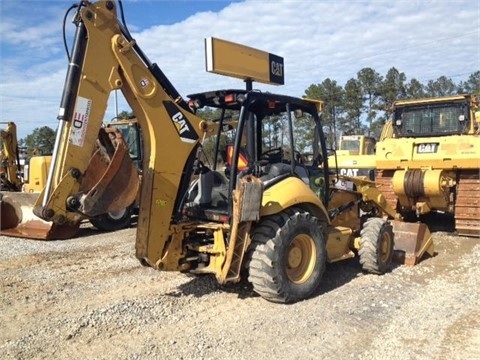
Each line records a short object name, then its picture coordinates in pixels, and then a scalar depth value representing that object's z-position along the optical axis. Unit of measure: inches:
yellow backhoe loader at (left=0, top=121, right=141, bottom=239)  194.5
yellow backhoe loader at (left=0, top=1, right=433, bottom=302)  182.7
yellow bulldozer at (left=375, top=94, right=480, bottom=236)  353.4
